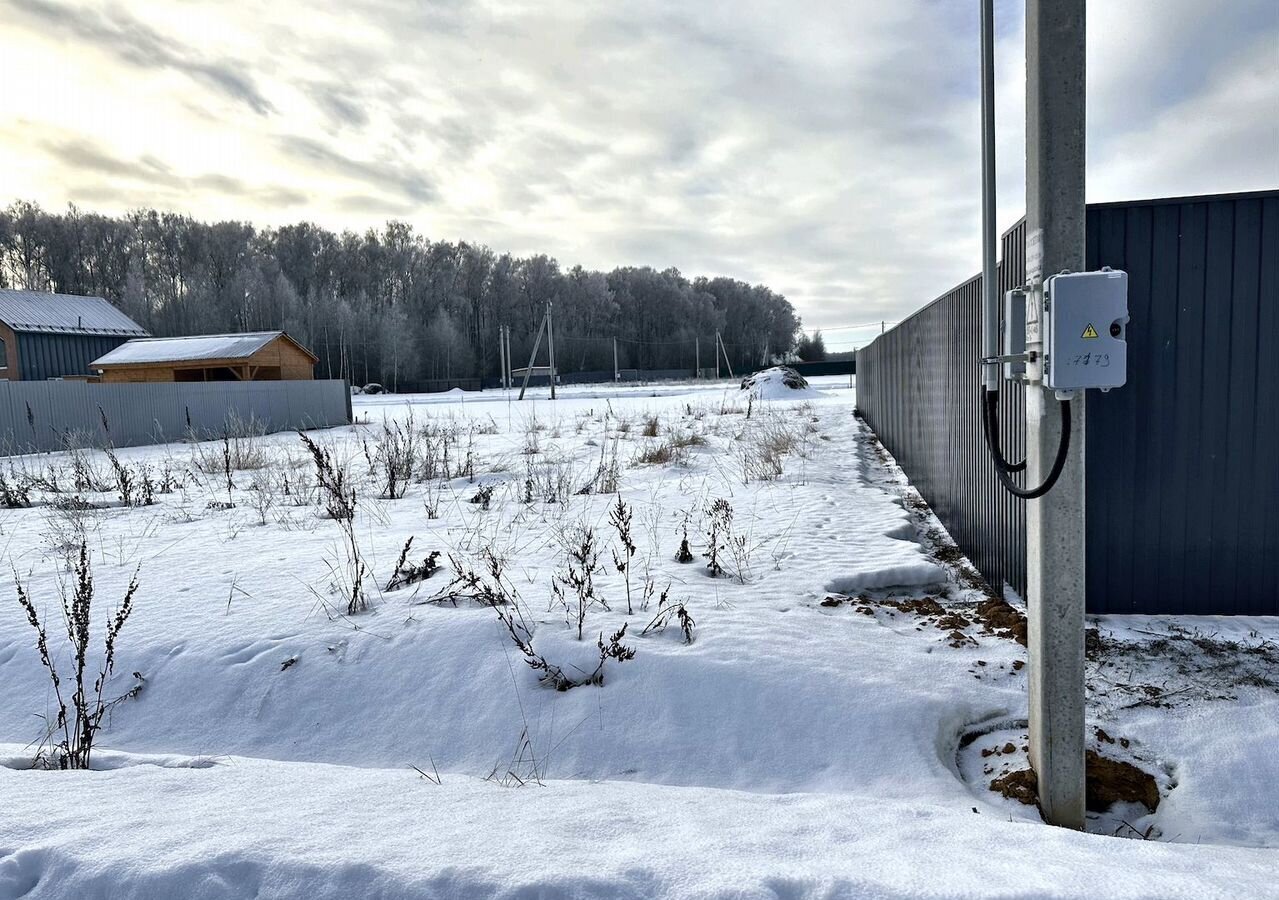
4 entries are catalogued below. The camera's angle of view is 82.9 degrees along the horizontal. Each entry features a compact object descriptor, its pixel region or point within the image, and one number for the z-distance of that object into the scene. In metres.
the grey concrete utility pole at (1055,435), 2.34
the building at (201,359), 23.16
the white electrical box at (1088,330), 2.23
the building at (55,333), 26.73
